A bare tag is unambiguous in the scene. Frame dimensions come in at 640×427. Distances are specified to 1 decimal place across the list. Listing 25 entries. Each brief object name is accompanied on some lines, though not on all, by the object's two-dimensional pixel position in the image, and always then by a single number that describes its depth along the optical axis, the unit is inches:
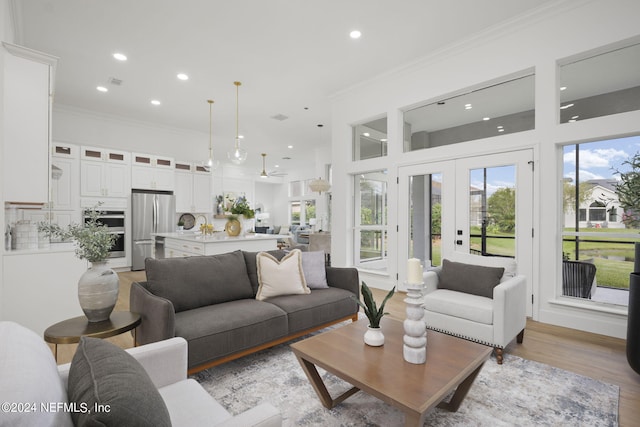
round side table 69.2
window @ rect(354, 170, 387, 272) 204.7
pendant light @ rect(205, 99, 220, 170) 231.1
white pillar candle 68.5
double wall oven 253.9
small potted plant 75.9
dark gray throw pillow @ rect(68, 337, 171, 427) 27.6
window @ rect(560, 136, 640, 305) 124.5
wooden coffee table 56.3
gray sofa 82.2
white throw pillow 113.1
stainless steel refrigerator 263.0
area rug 71.3
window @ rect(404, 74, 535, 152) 148.2
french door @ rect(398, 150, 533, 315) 144.3
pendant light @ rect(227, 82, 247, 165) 211.2
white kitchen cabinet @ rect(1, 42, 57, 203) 108.0
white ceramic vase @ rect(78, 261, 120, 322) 77.0
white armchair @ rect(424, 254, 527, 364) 99.3
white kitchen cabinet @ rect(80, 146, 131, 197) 245.8
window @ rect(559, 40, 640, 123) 122.5
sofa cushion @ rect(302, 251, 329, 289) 124.9
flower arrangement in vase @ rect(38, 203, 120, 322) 77.1
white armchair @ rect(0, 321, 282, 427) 26.5
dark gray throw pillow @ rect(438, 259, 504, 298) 115.0
